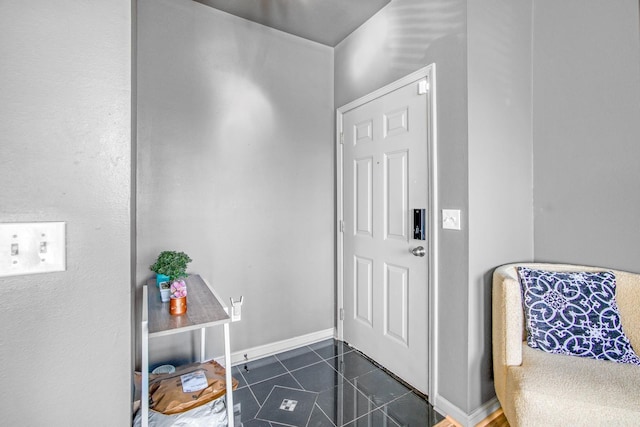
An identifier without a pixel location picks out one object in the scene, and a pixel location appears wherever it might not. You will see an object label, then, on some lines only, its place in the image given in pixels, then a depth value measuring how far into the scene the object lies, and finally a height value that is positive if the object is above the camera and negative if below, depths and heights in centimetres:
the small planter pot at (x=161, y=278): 174 -37
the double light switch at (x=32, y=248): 70 -8
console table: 117 -45
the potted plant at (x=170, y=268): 152 -28
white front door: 195 -11
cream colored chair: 119 -72
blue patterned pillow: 148 -53
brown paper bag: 130 -82
